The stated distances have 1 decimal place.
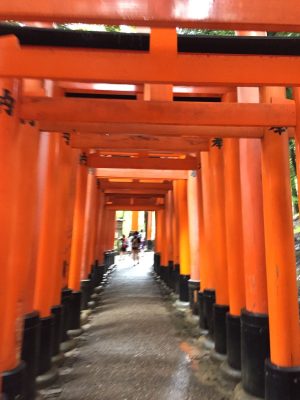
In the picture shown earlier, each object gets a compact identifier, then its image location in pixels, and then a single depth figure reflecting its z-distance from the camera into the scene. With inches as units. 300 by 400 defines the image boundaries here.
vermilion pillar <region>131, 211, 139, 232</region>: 920.6
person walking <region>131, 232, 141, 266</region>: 742.2
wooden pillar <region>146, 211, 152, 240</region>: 984.6
